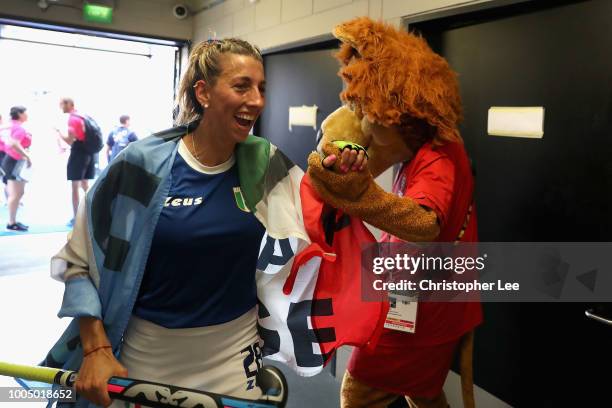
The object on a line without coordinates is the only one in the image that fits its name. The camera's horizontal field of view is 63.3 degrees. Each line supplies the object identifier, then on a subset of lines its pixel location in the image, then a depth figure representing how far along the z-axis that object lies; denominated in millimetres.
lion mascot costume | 1328
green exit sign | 4090
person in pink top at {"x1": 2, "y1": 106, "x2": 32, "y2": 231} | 6051
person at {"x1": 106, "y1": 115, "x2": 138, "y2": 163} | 7008
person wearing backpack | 6168
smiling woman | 1213
